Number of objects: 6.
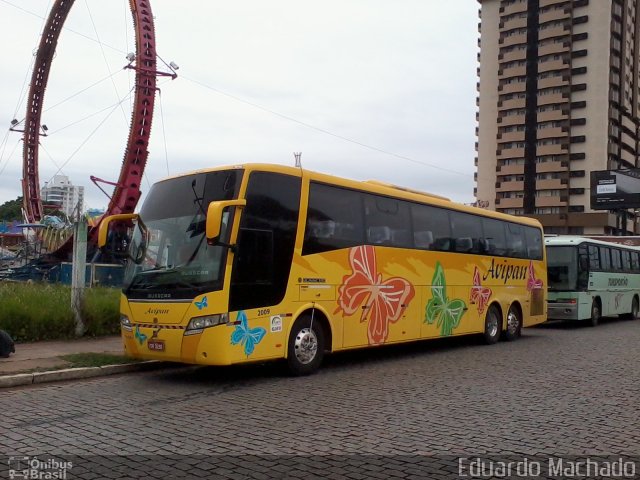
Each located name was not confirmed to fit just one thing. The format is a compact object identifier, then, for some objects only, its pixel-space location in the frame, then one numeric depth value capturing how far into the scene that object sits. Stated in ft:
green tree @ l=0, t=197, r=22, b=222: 366.08
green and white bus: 70.03
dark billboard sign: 180.04
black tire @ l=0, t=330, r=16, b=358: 34.63
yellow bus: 29.94
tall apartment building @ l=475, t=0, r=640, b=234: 277.03
